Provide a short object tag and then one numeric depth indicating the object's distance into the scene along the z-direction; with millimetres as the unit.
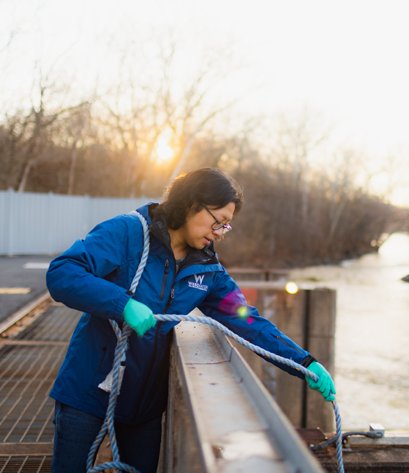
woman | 2041
